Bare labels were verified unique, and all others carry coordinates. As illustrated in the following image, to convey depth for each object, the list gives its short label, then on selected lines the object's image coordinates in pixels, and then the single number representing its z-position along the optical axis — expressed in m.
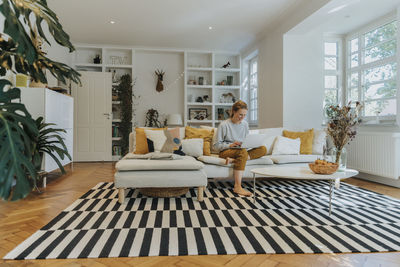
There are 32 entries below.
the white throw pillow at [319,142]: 3.96
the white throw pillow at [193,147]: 3.53
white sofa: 3.29
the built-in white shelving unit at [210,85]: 6.63
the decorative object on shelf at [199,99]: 6.69
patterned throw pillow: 3.24
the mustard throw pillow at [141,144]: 3.37
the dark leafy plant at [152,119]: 6.54
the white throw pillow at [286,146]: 3.81
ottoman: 2.65
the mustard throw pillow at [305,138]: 3.95
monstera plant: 0.92
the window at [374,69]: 4.03
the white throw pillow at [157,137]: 3.25
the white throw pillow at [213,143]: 3.75
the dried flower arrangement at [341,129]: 3.52
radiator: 3.49
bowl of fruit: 2.45
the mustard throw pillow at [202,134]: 3.65
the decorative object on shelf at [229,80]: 6.84
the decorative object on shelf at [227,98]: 6.86
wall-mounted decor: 6.57
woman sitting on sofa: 3.18
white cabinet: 3.35
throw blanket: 2.90
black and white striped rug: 1.68
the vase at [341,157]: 2.71
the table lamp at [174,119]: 6.21
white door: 6.07
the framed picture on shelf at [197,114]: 6.73
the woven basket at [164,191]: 2.86
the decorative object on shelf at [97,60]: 6.34
